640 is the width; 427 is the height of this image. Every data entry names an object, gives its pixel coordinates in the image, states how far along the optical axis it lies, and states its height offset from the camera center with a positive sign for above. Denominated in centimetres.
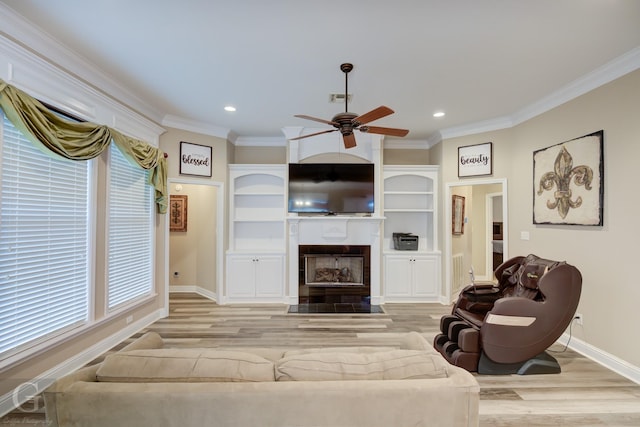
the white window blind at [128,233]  330 -22
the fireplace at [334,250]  482 -56
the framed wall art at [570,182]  296 +40
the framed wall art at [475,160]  444 +90
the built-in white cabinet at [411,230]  491 -24
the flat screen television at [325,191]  478 +41
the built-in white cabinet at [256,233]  484 -31
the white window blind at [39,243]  220 -24
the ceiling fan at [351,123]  258 +88
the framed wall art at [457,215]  539 +4
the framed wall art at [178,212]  561 +6
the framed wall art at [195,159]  441 +88
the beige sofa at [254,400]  110 -71
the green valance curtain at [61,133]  212 +74
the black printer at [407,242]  500 -44
